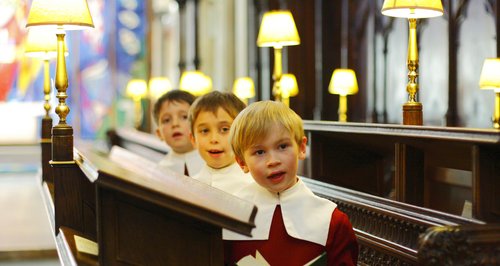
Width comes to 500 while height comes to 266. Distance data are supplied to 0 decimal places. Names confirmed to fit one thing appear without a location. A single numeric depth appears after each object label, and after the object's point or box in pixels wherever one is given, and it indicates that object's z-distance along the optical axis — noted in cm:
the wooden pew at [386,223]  290
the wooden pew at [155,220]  195
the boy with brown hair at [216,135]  367
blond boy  247
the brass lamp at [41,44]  650
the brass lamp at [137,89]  1592
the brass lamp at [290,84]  1042
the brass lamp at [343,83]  916
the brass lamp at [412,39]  484
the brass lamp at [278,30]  699
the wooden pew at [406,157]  280
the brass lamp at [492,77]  647
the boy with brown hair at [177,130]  514
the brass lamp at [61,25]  467
